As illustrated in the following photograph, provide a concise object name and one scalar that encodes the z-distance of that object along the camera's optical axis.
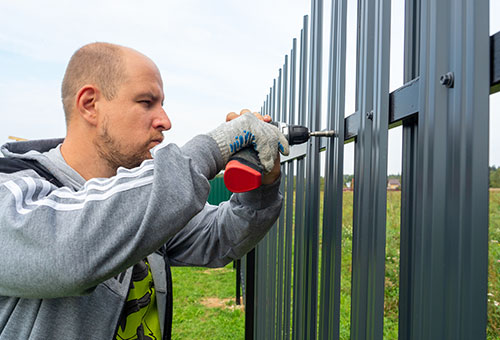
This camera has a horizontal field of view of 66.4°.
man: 0.98
